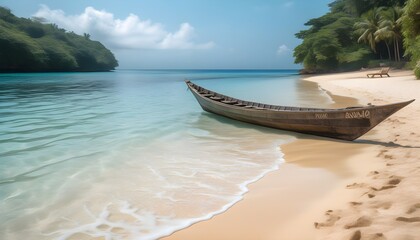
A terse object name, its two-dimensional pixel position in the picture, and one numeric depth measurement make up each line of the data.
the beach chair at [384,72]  27.02
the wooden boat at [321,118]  6.38
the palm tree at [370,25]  41.53
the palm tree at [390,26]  36.53
